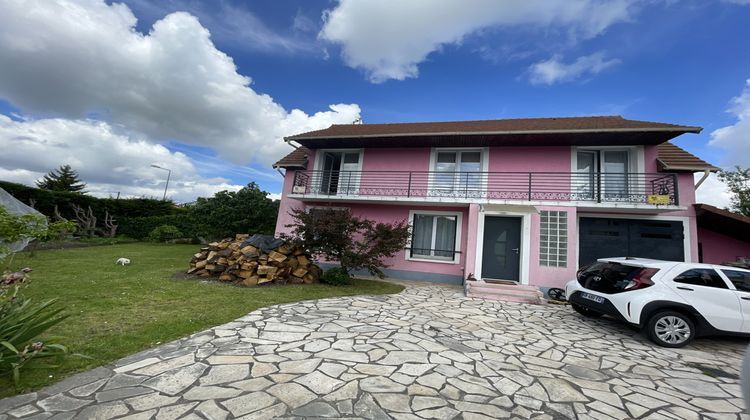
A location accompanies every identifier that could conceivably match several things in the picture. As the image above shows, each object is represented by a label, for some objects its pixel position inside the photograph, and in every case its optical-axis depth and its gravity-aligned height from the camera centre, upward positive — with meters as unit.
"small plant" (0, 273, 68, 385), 2.72 -1.20
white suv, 5.07 -0.41
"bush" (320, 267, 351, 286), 9.11 -1.09
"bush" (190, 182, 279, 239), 15.13 +0.92
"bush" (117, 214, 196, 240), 18.80 -0.17
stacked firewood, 8.36 -0.91
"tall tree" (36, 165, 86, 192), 35.12 +3.83
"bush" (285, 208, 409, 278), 9.00 +0.10
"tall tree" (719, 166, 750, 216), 16.45 +5.50
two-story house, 9.54 +2.35
